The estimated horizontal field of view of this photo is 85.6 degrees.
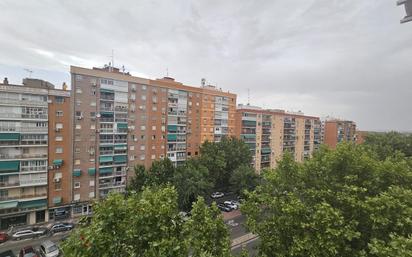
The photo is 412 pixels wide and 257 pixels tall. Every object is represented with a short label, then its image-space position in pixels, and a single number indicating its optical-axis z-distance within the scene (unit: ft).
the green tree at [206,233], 28.09
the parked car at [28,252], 67.14
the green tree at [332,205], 29.09
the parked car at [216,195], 132.27
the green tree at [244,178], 118.32
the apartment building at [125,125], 100.48
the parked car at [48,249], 68.81
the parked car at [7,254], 67.78
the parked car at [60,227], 88.23
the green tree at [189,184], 97.96
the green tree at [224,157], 120.67
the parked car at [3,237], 79.25
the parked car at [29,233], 81.82
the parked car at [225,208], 114.60
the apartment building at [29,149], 84.12
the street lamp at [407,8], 17.65
